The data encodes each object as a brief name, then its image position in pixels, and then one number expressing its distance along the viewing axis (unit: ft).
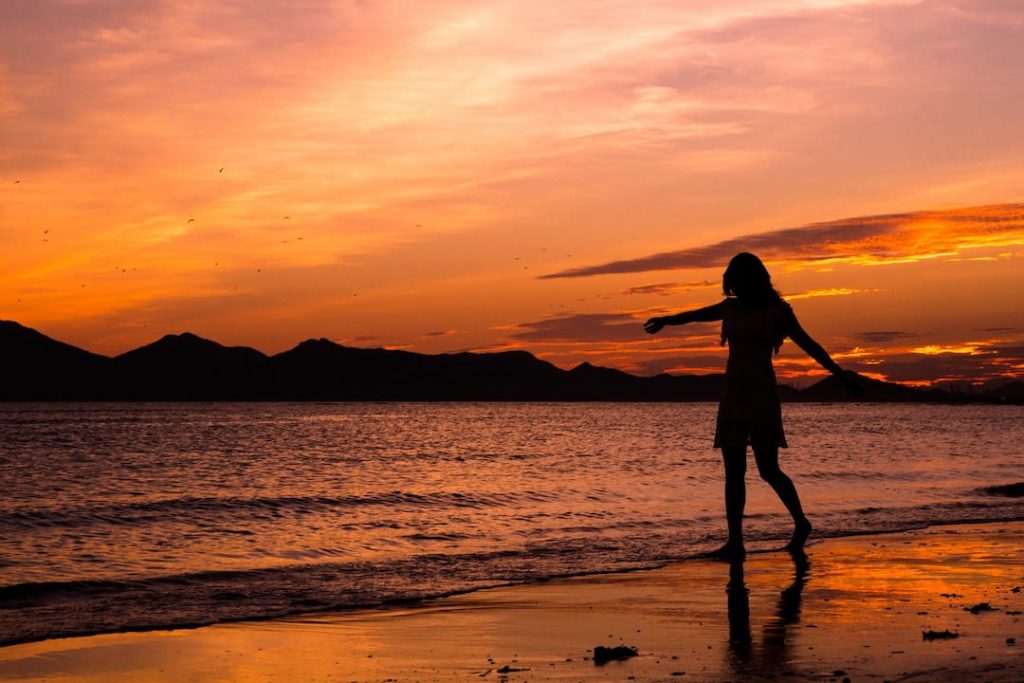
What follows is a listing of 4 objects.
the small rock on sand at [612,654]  19.83
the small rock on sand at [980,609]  23.56
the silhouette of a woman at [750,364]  30.07
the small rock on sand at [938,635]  20.57
